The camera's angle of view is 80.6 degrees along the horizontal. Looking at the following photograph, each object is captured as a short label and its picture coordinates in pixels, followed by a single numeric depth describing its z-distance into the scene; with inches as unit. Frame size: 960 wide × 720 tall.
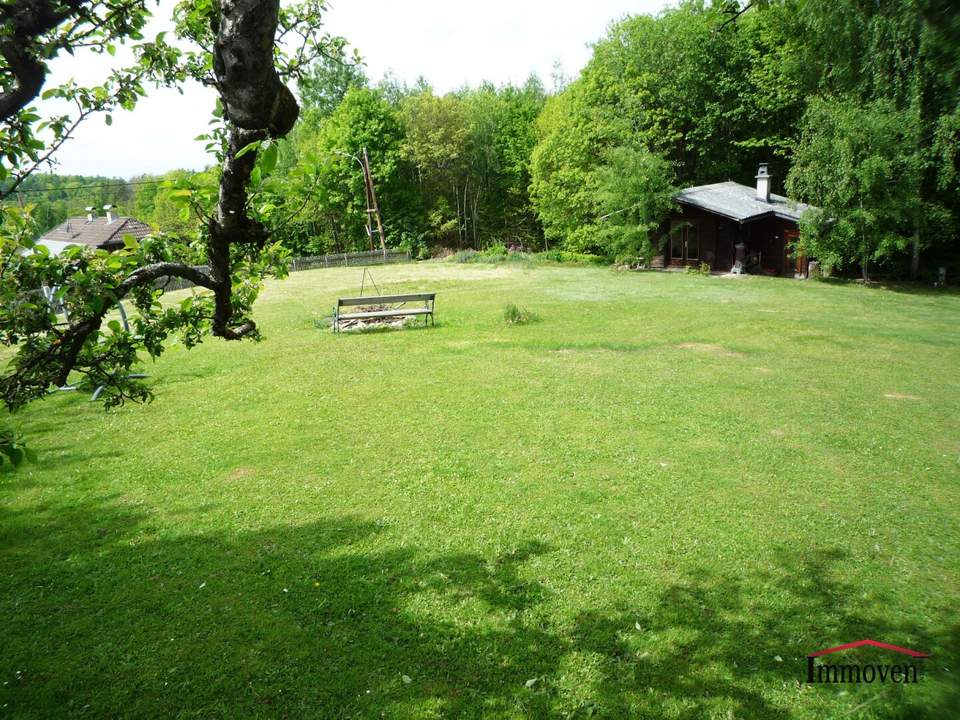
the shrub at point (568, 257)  1610.5
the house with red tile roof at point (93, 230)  1691.7
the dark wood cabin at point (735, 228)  1164.5
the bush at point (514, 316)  718.5
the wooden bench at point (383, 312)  692.1
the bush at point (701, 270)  1245.1
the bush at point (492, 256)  1696.6
